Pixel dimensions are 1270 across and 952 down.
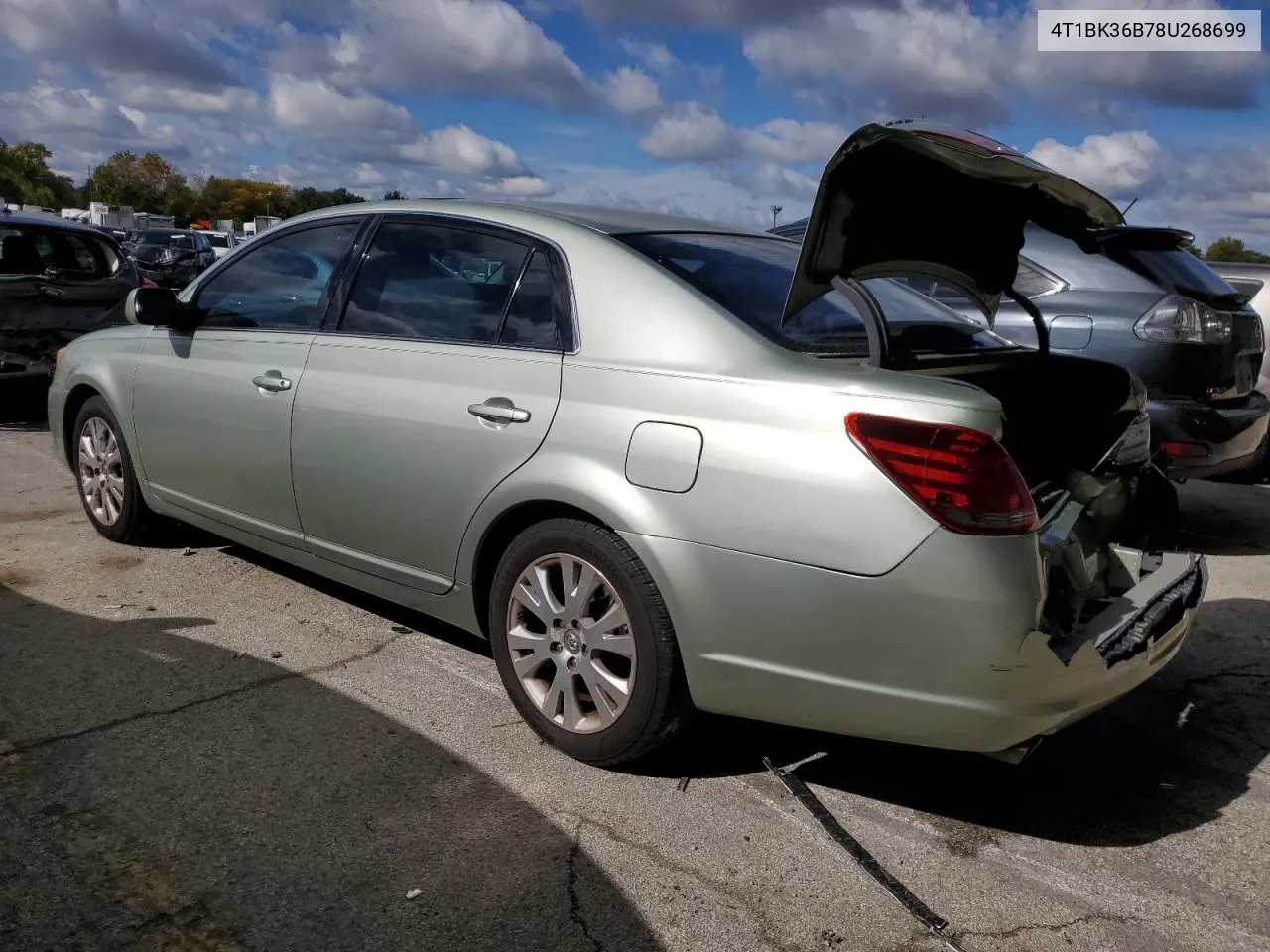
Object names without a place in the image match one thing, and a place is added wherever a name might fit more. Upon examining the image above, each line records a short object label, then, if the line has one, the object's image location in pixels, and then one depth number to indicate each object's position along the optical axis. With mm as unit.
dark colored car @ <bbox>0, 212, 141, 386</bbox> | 8305
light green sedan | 2576
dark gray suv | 5410
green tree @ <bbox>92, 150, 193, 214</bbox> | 116250
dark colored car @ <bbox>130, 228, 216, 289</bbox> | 21391
